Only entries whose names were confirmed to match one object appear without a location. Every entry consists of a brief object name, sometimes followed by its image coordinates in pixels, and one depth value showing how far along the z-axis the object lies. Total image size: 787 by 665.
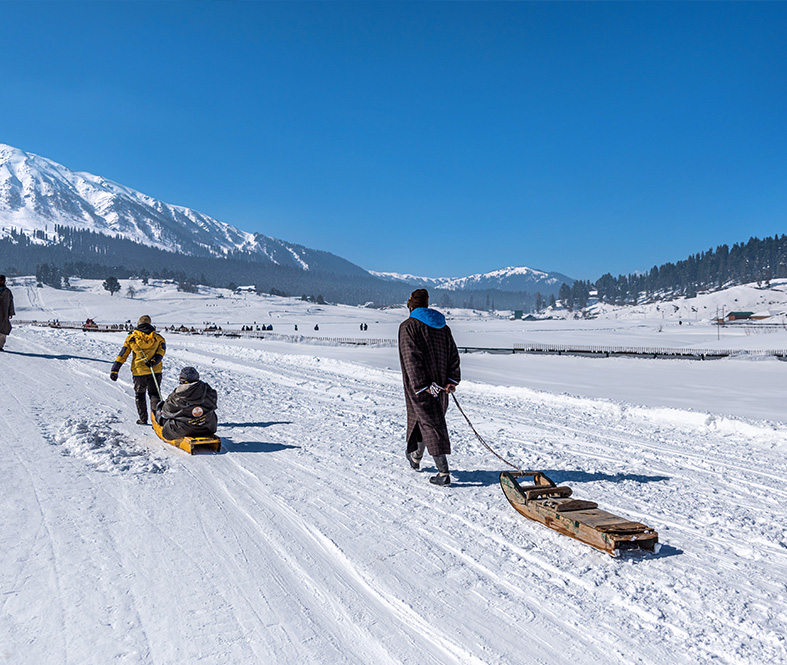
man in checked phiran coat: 5.54
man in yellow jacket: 8.30
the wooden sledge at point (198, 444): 6.72
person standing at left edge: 17.34
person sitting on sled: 7.01
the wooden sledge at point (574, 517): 3.80
